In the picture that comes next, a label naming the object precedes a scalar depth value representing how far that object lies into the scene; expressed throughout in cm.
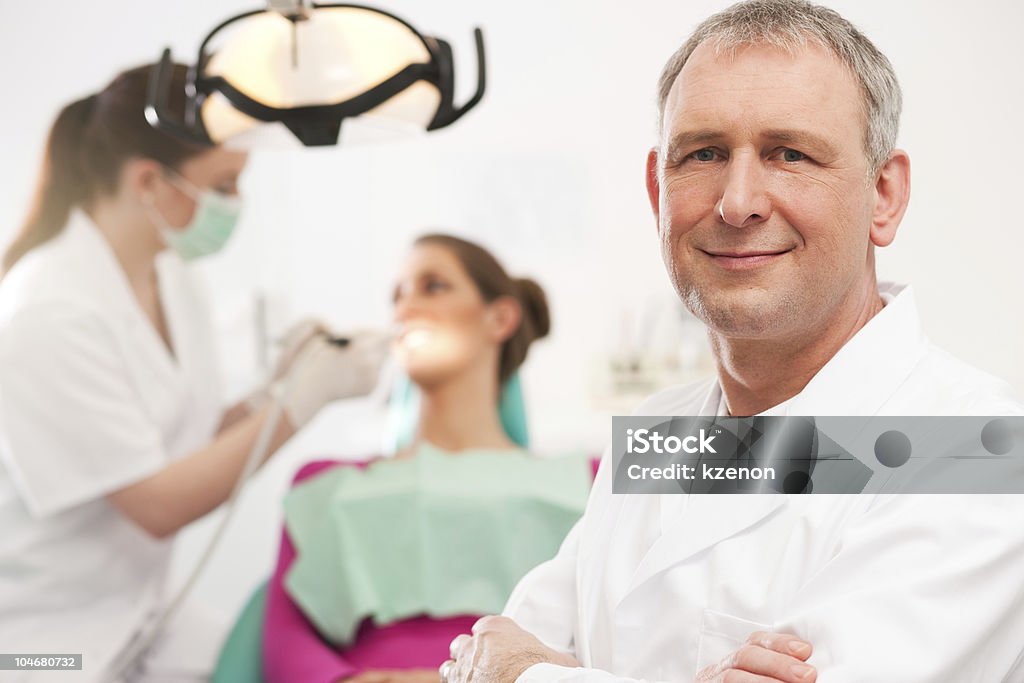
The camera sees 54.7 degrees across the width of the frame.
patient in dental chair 188
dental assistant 167
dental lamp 124
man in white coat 76
